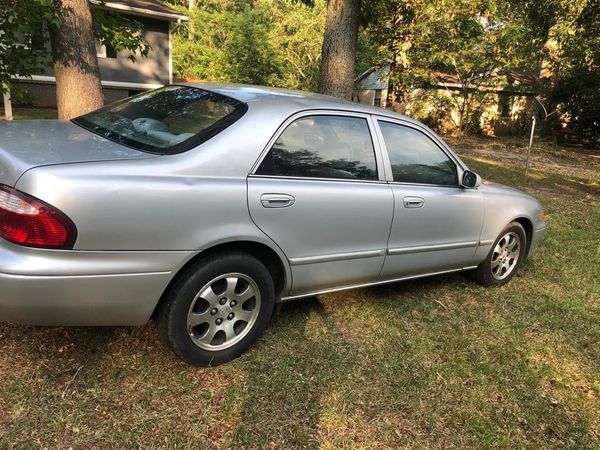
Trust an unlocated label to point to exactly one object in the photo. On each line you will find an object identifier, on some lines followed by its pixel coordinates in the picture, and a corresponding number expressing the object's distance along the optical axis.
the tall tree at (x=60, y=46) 5.12
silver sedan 2.30
